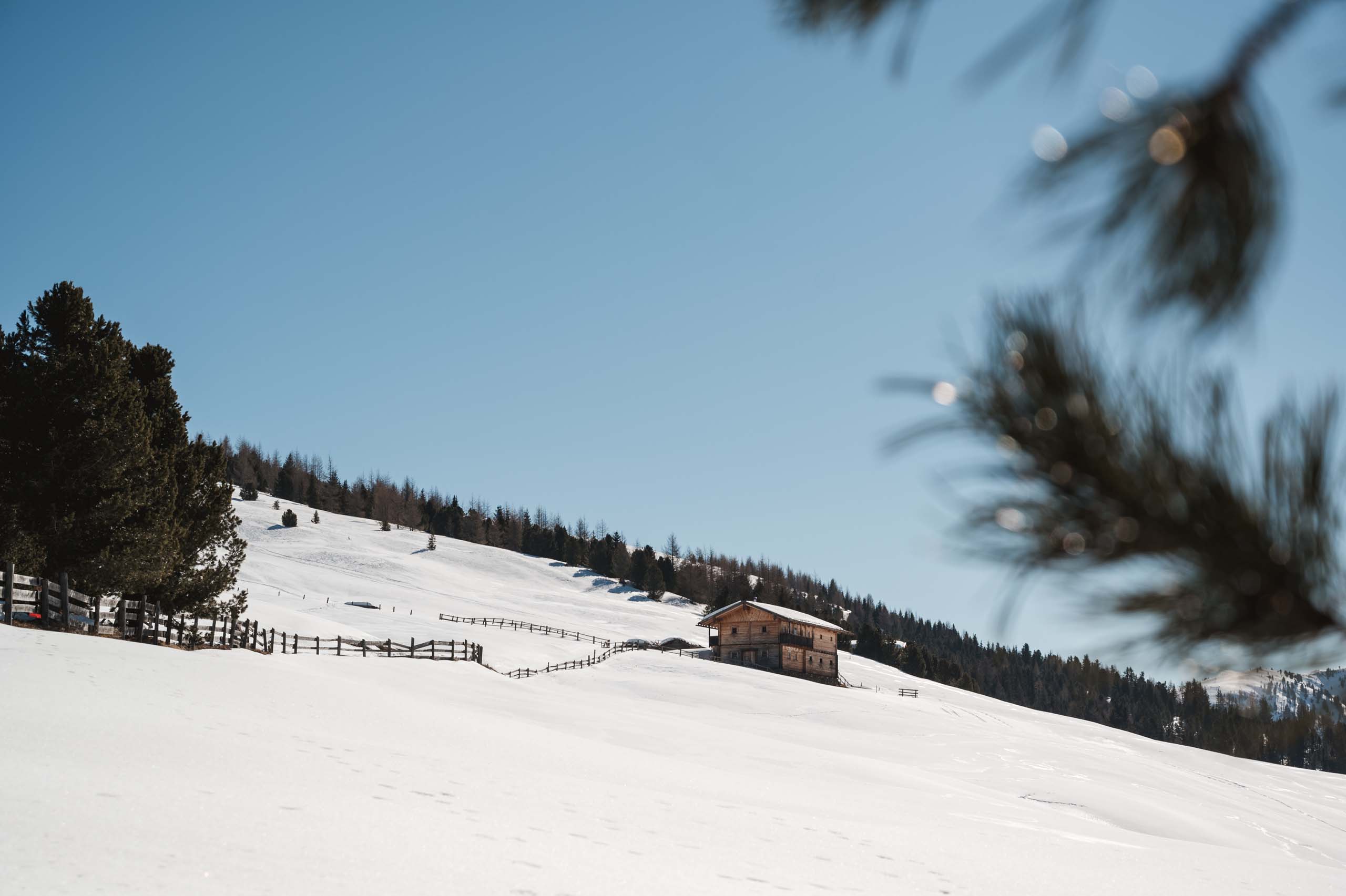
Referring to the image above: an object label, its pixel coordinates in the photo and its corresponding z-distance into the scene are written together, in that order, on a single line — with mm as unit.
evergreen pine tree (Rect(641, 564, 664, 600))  118156
